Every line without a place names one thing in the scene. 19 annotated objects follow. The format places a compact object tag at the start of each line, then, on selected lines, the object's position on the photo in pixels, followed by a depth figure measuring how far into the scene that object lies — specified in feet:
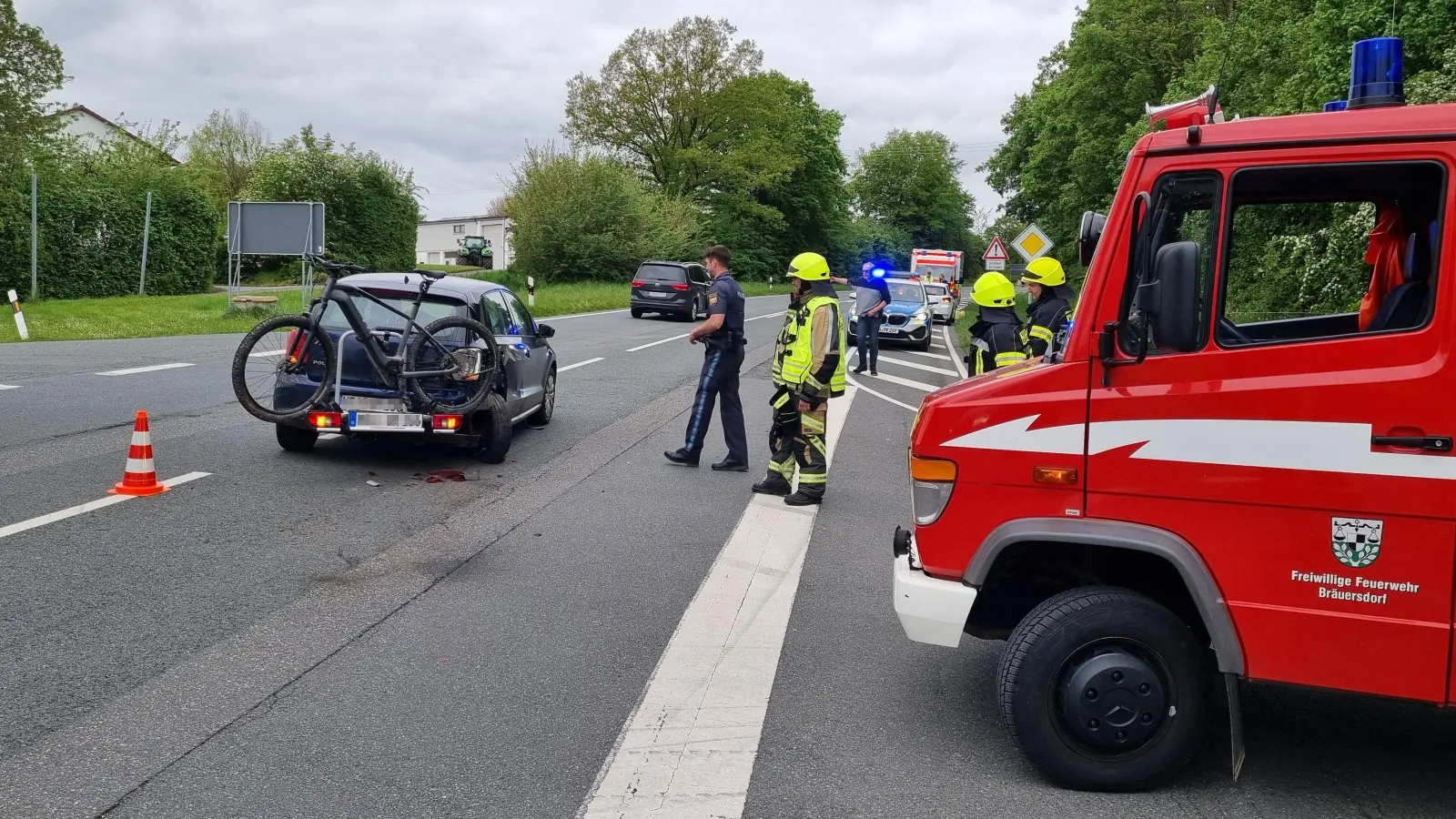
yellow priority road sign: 83.41
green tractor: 262.47
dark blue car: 29.71
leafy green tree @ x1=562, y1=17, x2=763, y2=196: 220.02
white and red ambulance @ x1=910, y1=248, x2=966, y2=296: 152.46
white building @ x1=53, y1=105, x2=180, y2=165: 122.28
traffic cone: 25.46
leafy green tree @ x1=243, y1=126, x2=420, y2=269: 134.82
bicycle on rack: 29.35
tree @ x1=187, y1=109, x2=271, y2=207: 229.45
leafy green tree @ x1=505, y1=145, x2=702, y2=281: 160.04
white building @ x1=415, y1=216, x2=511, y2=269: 350.43
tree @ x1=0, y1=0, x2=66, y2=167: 94.48
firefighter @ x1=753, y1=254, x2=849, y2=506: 27.22
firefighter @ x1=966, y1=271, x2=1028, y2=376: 24.23
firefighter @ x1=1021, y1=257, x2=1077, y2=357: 24.97
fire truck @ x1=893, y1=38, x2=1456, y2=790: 11.55
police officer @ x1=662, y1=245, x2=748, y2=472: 31.86
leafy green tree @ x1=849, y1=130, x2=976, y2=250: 360.07
